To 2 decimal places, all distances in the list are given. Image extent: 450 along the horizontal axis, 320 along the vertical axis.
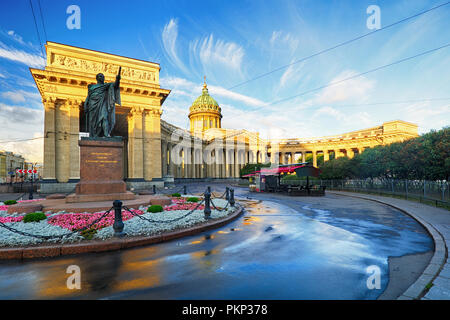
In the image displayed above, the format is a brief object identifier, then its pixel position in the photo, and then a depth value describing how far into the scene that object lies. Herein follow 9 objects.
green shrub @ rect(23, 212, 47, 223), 7.79
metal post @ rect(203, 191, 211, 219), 9.41
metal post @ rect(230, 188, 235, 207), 13.11
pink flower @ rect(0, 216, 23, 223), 7.98
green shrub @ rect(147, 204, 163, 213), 9.68
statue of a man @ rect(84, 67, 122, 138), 12.48
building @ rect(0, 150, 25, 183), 99.00
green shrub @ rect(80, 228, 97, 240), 6.51
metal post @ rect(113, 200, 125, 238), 6.71
